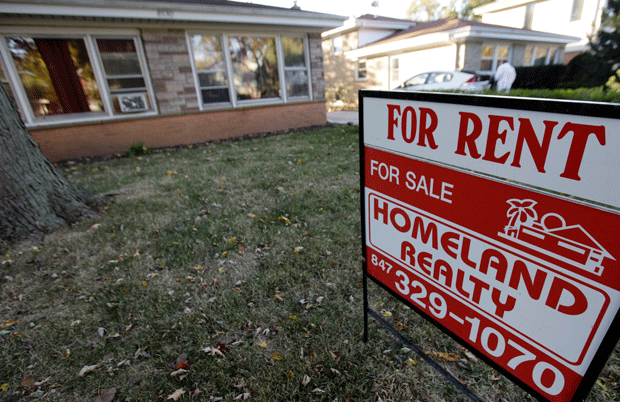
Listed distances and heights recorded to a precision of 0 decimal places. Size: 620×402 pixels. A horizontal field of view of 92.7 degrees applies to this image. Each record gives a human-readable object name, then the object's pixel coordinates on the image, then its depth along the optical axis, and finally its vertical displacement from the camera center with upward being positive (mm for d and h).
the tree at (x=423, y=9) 50281 +11709
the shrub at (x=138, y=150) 8455 -1291
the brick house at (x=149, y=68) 7625 +937
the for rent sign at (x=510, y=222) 938 -558
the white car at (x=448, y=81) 11969 -82
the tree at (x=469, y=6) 39953 +9318
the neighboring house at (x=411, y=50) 15750 +1753
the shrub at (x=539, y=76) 15812 -205
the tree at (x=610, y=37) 10672 +1021
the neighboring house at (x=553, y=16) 21422 +4070
